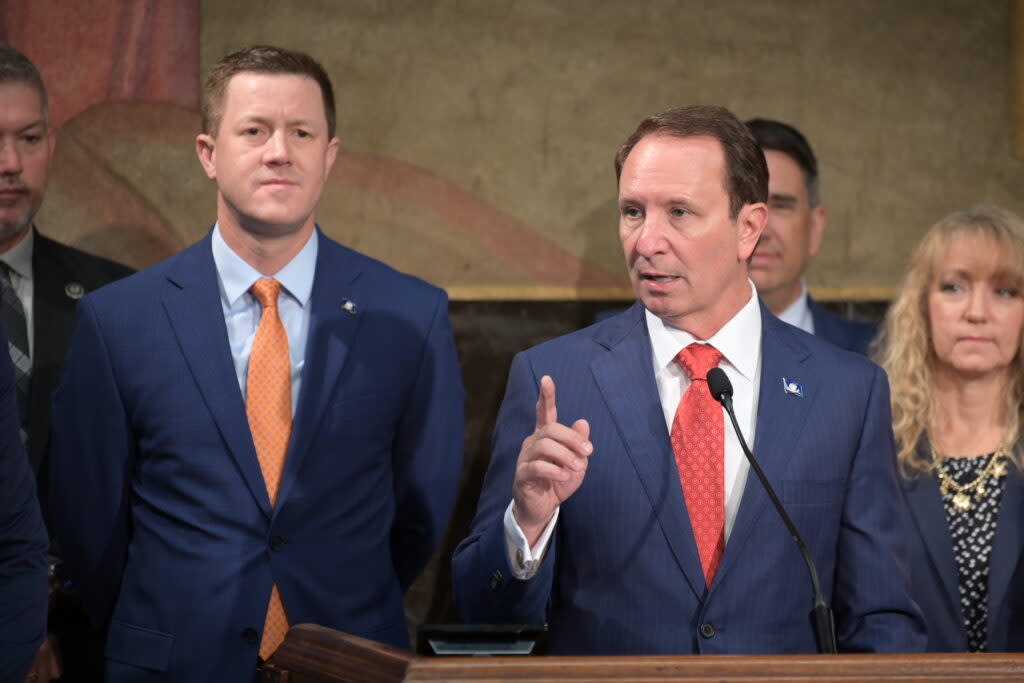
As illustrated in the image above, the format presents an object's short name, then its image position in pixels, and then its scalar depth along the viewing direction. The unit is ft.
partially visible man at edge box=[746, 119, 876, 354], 25.77
